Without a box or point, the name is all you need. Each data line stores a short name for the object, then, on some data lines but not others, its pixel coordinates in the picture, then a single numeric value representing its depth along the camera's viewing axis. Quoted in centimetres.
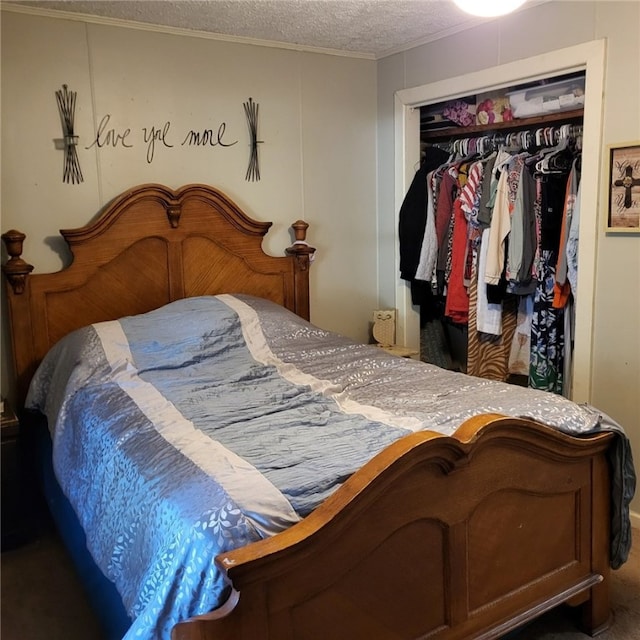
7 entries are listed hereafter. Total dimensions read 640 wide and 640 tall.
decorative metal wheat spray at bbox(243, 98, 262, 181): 336
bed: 145
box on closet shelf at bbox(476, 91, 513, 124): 344
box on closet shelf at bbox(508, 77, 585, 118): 307
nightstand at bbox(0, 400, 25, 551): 261
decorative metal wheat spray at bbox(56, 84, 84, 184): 289
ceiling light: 191
